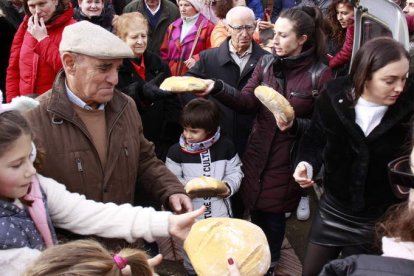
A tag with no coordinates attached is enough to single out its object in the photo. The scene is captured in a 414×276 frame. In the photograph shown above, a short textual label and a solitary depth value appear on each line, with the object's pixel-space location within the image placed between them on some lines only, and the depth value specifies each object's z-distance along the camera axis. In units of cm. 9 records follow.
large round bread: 194
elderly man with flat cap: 228
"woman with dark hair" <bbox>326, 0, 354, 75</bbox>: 448
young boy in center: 345
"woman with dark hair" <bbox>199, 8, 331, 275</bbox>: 328
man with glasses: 380
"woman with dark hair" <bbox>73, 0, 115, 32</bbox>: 425
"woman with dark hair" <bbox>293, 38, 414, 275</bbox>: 259
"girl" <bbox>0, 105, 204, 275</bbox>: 172
